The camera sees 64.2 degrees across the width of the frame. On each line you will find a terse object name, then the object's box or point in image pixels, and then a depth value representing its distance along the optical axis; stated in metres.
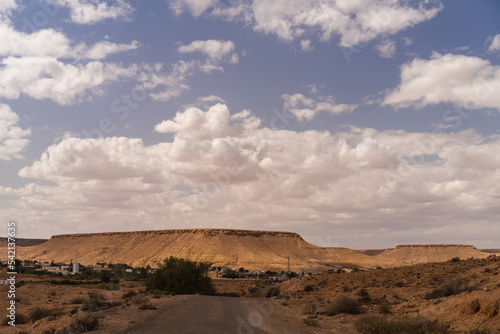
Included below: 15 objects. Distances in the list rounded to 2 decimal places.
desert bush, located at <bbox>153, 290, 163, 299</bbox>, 30.51
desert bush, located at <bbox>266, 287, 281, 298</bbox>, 43.47
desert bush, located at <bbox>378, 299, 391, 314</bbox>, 21.52
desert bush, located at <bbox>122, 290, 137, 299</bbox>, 30.74
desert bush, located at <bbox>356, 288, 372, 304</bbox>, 27.24
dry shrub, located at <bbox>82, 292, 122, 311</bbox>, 21.82
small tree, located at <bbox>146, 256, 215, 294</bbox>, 43.41
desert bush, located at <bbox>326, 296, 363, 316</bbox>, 23.16
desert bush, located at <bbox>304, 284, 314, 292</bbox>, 40.31
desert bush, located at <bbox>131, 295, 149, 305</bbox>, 23.08
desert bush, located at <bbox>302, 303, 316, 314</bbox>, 24.21
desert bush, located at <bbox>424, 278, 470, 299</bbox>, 21.45
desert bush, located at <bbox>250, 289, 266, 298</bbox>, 43.80
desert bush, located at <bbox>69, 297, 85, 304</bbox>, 28.30
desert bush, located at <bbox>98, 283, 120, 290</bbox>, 45.57
